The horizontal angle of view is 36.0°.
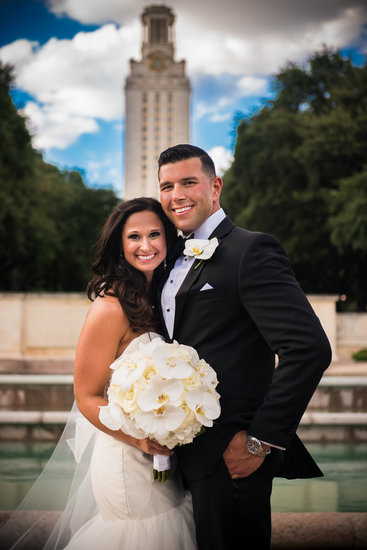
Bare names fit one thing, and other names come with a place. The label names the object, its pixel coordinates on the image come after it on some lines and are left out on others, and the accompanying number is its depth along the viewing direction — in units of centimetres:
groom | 245
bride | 277
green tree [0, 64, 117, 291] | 2427
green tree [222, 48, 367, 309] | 2406
